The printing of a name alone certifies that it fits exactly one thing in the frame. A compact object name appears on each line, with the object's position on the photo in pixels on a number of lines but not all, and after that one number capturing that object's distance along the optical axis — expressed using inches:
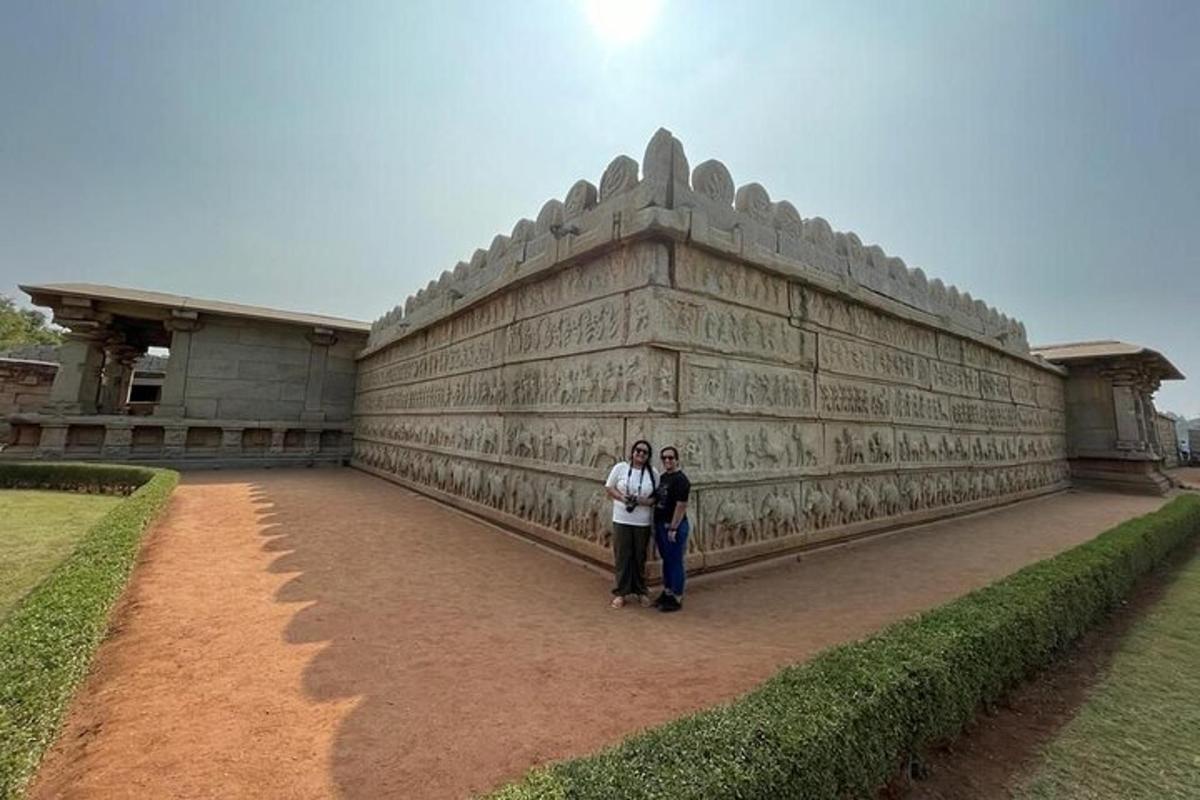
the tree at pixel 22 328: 1196.5
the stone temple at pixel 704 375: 214.4
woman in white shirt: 174.7
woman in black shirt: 170.9
